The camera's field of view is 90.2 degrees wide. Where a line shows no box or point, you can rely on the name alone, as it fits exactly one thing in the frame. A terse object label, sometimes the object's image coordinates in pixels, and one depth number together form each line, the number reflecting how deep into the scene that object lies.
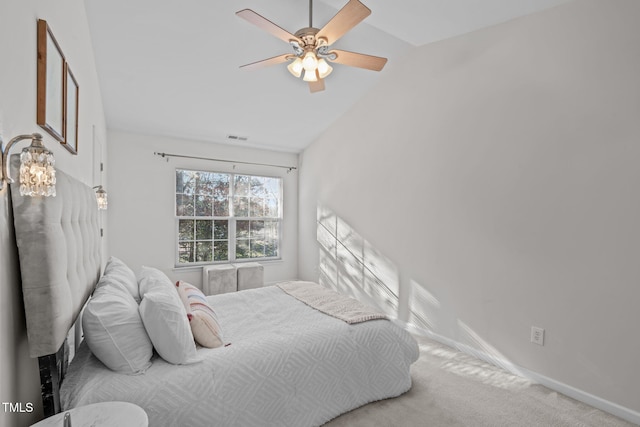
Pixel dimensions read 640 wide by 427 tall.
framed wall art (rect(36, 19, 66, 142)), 1.34
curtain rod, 4.34
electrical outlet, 2.37
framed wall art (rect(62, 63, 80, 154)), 1.73
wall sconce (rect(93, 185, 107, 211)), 2.57
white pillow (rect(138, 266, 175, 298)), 2.08
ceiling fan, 1.81
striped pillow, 1.85
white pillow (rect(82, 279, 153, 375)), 1.46
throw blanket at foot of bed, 2.29
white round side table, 1.08
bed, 1.24
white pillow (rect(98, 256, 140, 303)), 2.06
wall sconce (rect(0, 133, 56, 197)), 0.95
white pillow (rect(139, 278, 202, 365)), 1.59
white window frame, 4.48
